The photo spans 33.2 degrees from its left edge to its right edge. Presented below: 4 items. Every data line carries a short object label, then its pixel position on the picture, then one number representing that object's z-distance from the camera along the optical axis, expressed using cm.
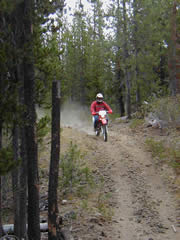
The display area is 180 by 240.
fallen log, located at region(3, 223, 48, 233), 795
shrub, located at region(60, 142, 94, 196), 987
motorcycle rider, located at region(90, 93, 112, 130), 1477
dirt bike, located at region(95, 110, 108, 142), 1427
